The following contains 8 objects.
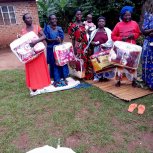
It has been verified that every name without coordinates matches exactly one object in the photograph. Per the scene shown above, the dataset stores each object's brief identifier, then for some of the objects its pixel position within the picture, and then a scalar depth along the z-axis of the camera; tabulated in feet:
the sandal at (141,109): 9.46
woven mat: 10.90
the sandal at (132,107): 9.64
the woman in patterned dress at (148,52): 10.45
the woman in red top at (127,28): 11.01
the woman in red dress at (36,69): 10.82
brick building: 24.96
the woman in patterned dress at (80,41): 12.71
